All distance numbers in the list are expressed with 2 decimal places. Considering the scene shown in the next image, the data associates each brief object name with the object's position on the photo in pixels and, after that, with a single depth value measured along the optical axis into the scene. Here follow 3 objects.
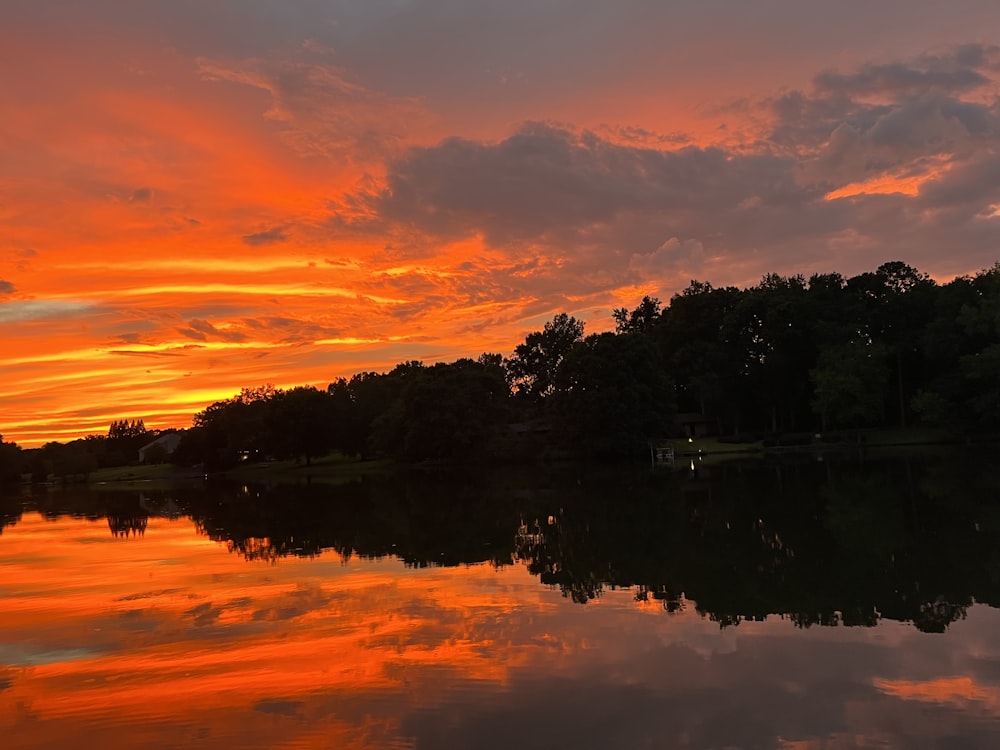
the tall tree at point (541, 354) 131.50
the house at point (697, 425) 99.25
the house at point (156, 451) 158.25
